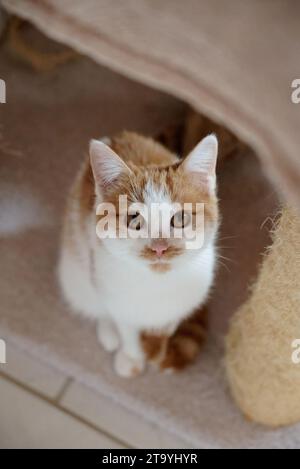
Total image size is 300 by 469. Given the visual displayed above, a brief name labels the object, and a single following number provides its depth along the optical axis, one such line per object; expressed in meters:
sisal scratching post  0.84
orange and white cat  0.84
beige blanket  0.74
